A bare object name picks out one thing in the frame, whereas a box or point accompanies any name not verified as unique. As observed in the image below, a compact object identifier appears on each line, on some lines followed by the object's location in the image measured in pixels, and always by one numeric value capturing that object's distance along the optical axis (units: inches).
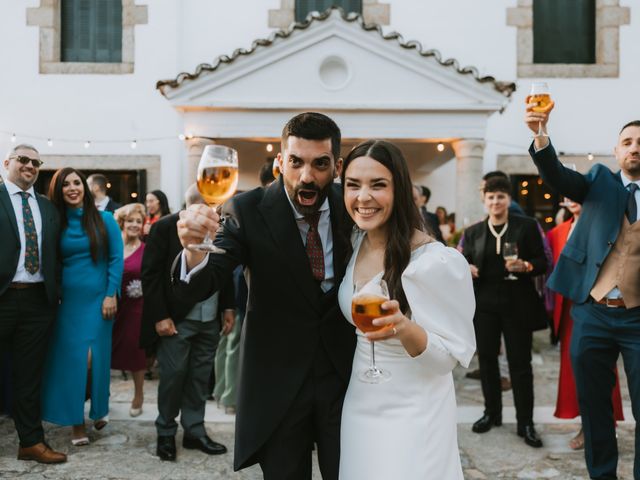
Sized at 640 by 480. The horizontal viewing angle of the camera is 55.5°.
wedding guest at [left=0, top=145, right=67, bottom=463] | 162.9
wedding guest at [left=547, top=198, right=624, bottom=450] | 185.6
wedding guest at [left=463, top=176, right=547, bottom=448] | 184.5
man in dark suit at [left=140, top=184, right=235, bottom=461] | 171.9
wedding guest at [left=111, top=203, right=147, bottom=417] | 209.0
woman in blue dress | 179.3
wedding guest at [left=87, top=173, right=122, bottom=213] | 274.5
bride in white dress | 82.1
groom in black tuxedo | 94.0
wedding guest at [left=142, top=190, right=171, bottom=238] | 256.8
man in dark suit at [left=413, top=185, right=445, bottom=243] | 225.9
